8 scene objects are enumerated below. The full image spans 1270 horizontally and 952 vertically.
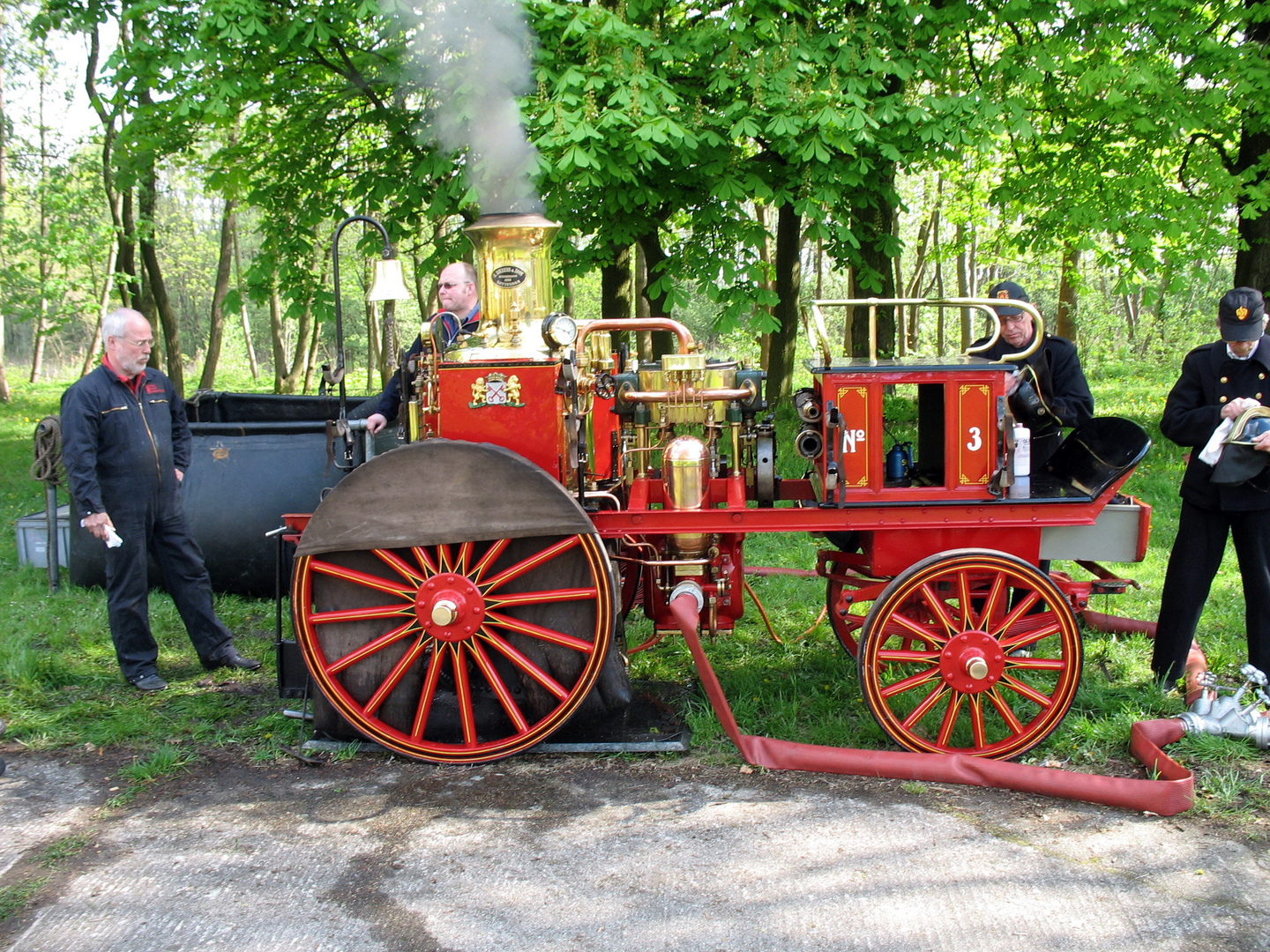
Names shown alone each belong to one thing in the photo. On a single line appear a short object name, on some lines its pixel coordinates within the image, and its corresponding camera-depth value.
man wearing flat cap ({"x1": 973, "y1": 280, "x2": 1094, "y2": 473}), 4.79
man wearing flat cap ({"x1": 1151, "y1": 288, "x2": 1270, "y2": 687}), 4.19
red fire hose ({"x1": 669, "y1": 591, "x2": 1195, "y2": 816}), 3.67
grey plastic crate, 7.45
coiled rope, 6.75
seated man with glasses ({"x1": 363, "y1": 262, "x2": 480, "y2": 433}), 4.75
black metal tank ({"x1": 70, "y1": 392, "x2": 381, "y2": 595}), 6.64
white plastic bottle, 3.99
